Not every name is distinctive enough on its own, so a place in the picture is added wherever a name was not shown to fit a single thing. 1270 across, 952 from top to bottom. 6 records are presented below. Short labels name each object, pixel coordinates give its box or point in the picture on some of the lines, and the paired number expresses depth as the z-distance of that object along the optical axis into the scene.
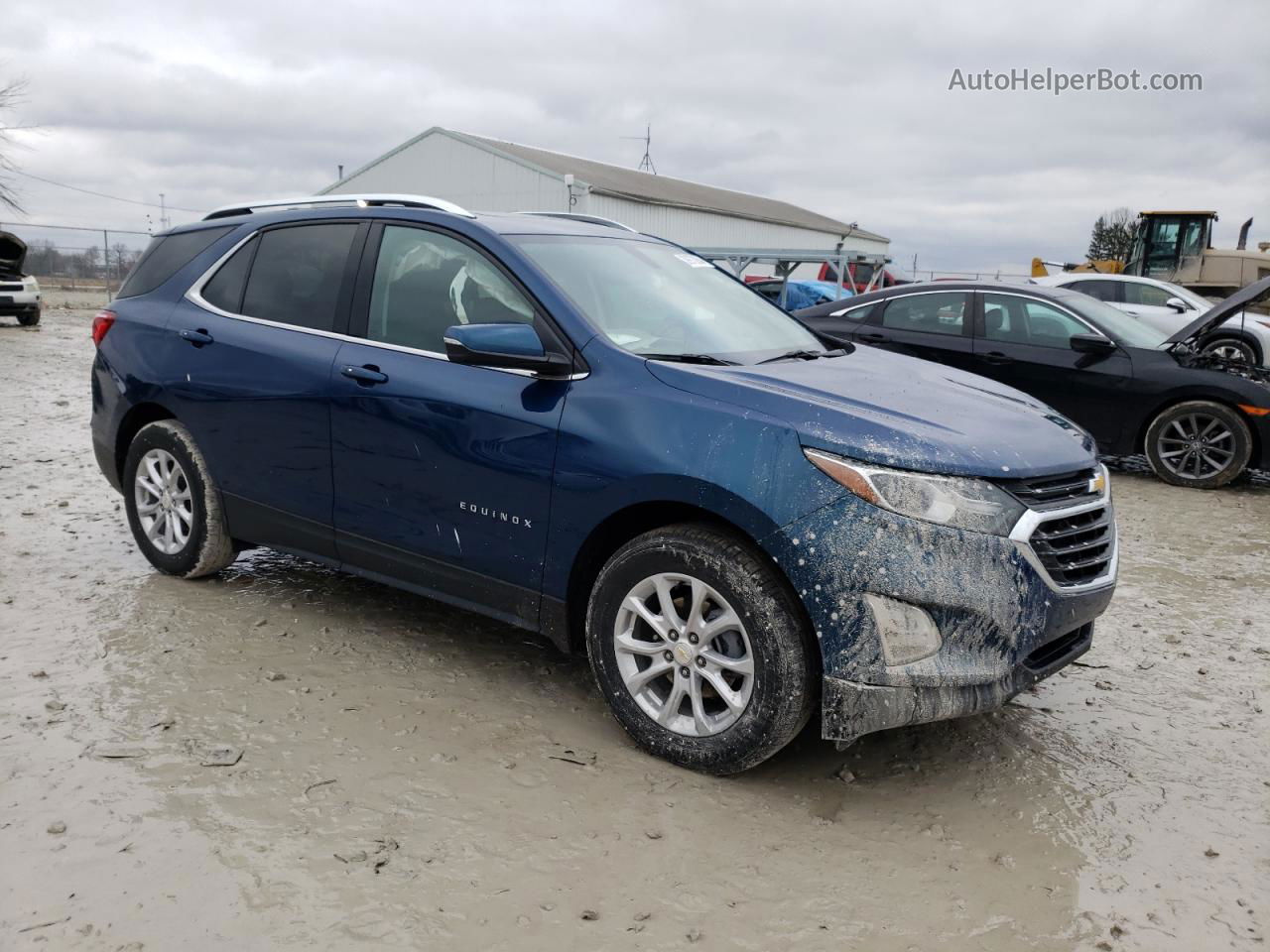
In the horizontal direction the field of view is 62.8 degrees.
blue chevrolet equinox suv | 3.01
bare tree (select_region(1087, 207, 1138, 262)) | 57.34
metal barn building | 33.16
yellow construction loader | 22.22
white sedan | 13.41
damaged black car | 8.15
